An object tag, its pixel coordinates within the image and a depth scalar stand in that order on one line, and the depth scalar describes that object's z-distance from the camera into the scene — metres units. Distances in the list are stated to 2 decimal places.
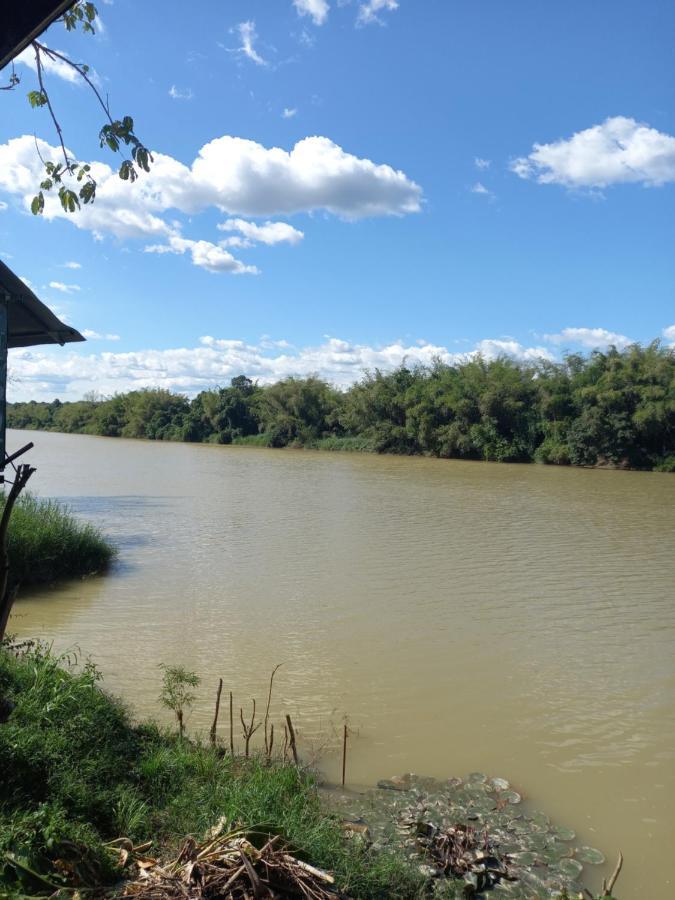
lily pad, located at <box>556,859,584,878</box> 3.64
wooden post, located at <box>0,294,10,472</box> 4.39
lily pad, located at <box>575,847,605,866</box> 3.83
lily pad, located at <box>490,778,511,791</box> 4.67
